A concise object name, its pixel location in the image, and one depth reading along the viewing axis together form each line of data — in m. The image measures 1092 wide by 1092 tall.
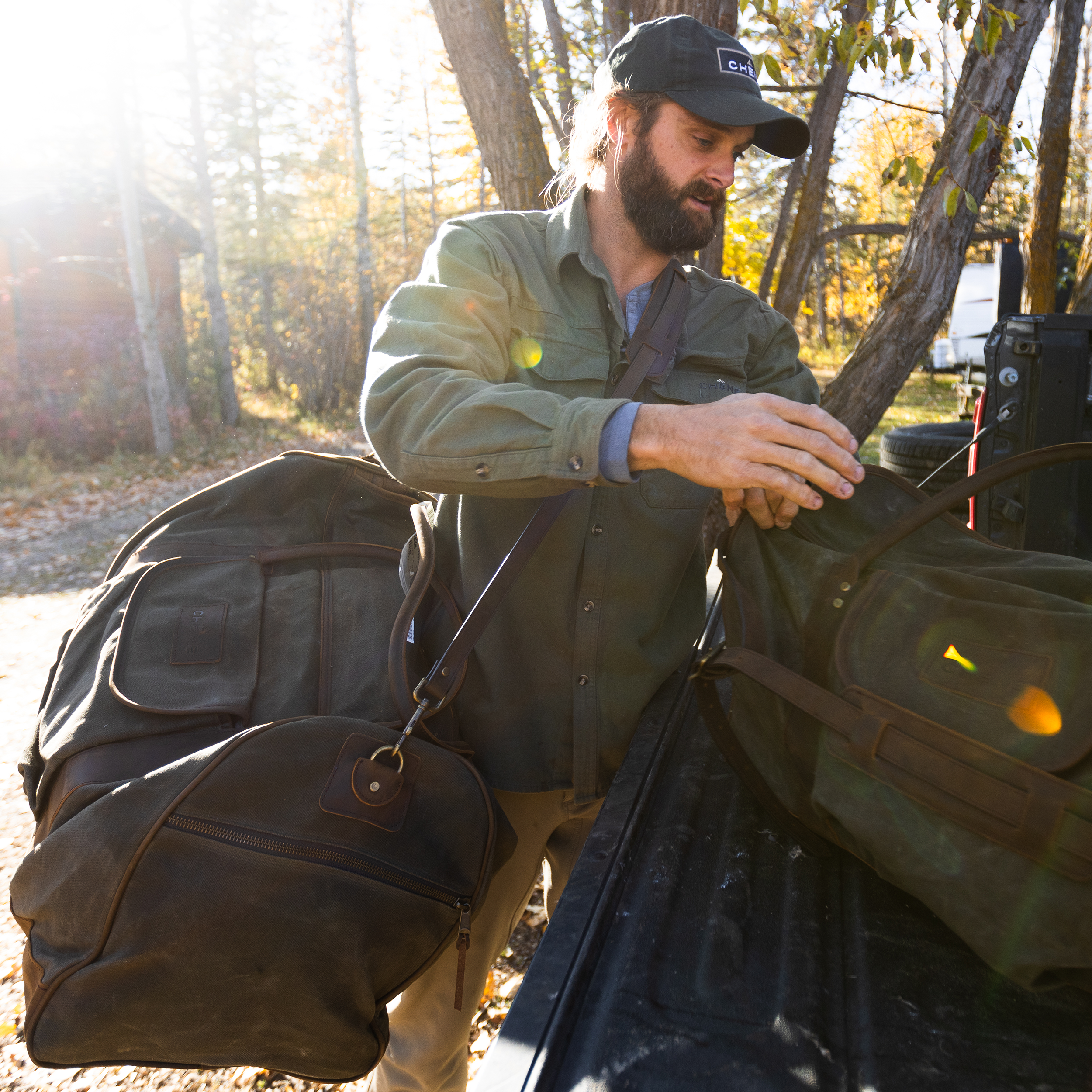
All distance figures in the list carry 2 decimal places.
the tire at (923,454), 4.35
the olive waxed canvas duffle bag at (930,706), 1.03
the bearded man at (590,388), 1.92
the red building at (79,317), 14.84
